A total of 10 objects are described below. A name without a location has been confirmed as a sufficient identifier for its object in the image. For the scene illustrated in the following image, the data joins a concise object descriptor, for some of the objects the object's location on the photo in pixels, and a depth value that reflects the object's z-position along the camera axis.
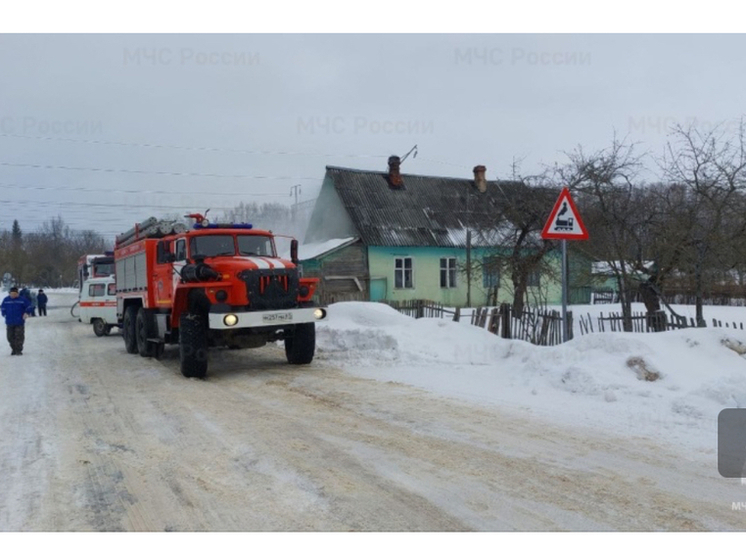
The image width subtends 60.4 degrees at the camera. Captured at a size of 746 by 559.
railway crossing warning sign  8.98
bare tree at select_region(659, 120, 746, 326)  11.51
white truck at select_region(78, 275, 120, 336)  20.59
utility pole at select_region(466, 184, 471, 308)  29.91
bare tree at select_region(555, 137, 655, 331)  13.54
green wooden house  30.17
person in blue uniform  14.45
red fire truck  10.46
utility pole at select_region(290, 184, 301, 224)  43.24
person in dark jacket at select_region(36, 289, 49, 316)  33.03
